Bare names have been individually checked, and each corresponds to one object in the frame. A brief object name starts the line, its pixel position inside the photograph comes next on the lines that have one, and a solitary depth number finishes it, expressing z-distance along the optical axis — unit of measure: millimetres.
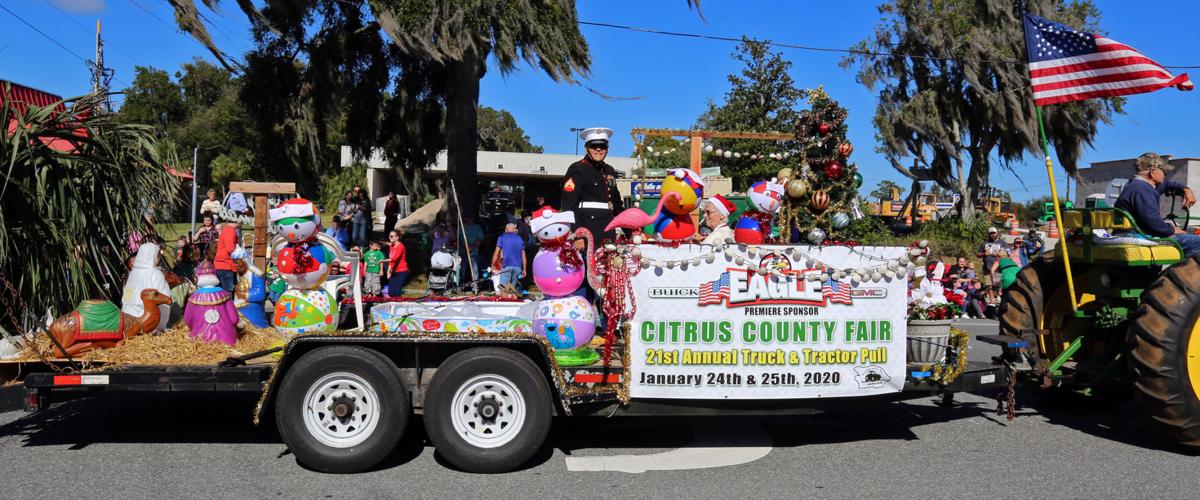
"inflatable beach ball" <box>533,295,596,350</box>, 5273
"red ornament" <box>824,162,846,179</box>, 6539
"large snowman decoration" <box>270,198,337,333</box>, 5586
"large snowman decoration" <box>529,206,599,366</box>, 5277
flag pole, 5824
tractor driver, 6004
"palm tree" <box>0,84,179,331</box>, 5312
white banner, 5062
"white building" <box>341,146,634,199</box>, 40906
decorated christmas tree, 6379
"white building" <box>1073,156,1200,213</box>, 29422
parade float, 4949
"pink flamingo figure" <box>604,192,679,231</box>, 5609
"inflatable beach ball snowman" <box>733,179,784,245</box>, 6281
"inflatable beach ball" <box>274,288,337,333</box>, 5566
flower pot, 5617
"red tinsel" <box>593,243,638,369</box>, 5039
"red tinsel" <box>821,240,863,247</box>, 5162
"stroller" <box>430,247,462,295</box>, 8492
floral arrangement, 5762
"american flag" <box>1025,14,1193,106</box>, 5746
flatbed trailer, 4930
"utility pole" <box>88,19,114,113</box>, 26141
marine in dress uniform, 6977
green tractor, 5312
